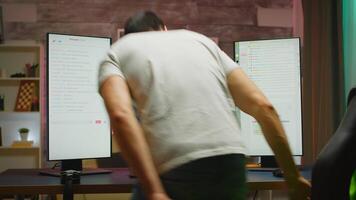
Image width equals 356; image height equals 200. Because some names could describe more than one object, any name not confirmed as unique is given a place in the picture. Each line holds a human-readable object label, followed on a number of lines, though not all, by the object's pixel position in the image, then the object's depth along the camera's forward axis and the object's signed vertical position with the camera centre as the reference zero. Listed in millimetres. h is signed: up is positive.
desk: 2170 -325
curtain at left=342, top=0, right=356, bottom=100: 3385 +483
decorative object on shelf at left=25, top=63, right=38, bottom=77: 4906 +412
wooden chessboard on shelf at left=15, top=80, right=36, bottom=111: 4918 +186
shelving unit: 4879 +109
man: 1359 -18
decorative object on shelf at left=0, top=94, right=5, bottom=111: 4895 +98
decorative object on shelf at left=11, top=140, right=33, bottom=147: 4793 -308
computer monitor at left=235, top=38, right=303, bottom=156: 2867 +173
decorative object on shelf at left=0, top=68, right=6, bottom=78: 4863 +381
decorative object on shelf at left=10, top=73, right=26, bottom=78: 4879 +362
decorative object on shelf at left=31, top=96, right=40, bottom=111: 4872 +76
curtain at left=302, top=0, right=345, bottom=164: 3662 +274
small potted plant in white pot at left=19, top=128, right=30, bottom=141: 4837 -206
